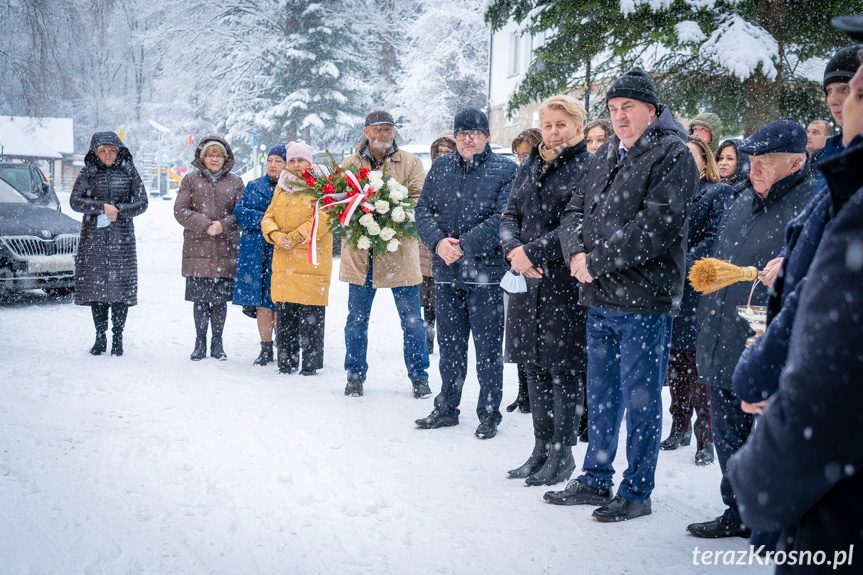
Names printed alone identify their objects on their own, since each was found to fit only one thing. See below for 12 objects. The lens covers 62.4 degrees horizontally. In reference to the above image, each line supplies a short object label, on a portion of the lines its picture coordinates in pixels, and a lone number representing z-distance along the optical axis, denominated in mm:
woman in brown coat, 7453
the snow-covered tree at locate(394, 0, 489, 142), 34750
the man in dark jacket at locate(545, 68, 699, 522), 3588
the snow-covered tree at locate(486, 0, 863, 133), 8875
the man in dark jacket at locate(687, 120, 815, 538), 3531
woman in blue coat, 7305
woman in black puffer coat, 7352
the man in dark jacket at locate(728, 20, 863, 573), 1245
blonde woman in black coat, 4297
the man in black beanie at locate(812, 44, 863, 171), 3586
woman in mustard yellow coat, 6922
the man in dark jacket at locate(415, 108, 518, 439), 5246
